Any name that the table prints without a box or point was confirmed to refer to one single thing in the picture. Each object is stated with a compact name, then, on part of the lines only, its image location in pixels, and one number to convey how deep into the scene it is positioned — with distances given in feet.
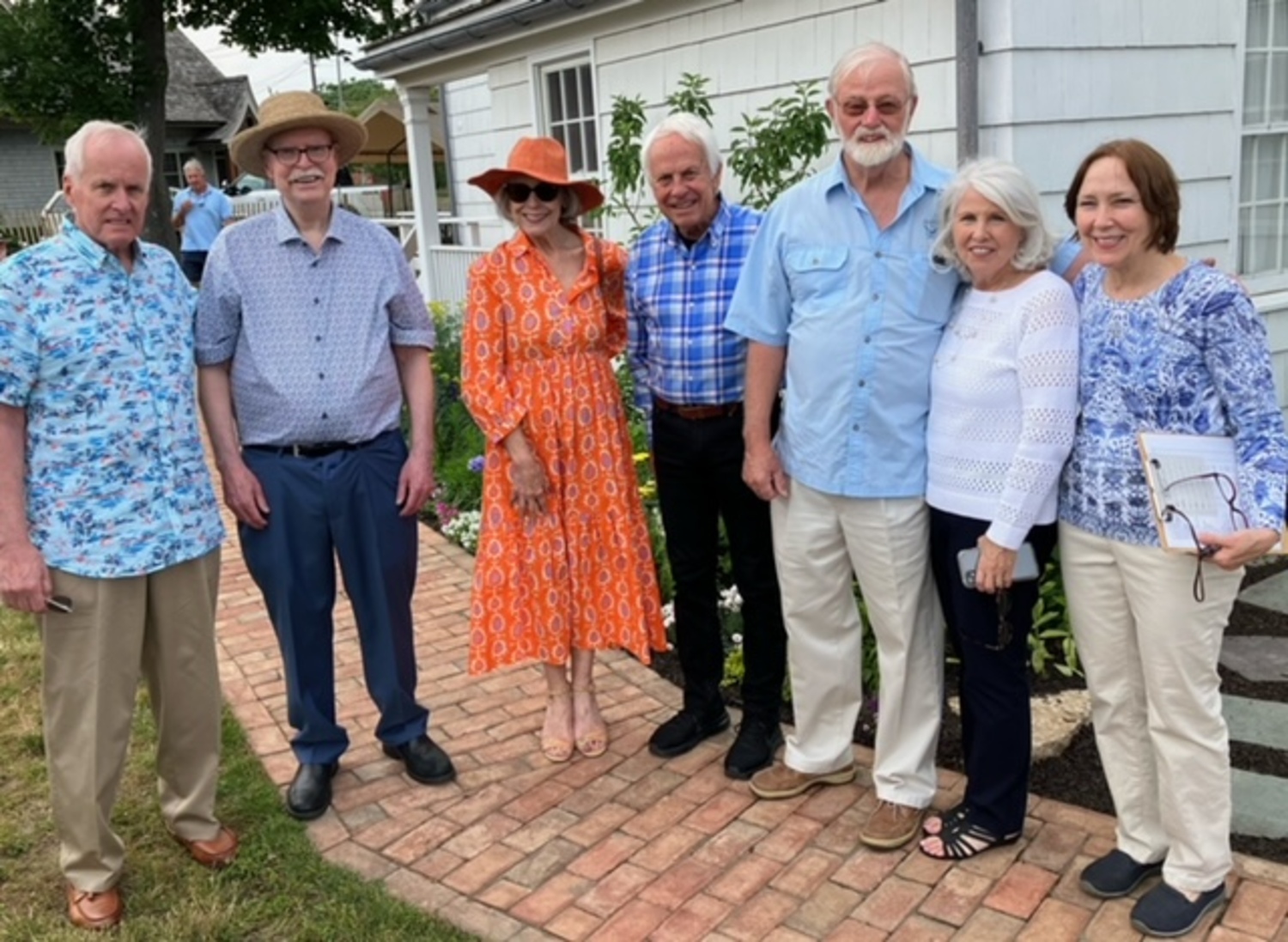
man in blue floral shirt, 8.69
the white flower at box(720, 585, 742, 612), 15.26
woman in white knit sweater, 8.34
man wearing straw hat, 10.29
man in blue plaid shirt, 10.45
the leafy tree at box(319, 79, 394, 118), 218.18
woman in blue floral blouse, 7.72
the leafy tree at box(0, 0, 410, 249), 44.70
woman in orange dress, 11.02
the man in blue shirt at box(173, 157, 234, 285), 44.14
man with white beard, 9.13
